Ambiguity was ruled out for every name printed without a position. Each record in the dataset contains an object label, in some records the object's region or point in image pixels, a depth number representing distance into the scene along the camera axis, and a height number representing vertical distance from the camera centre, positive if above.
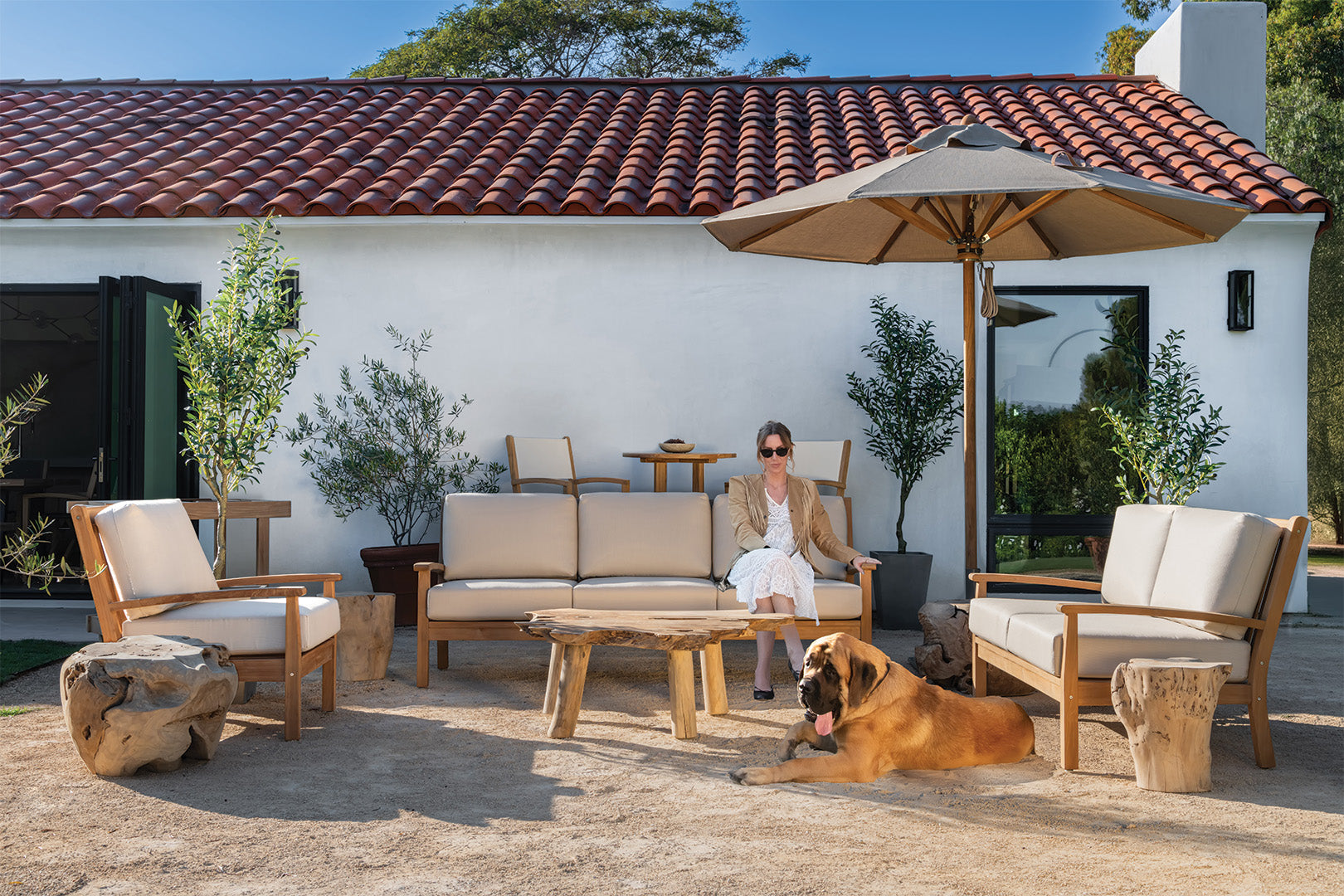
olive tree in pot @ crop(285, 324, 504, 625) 6.69 -0.02
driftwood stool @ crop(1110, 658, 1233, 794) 3.34 -0.84
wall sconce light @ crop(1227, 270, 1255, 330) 7.13 +1.09
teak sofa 4.98 -0.58
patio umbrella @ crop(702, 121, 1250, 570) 4.08 +1.11
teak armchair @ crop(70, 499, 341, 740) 4.02 -0.61
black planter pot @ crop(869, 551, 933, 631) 6.70 -0.83
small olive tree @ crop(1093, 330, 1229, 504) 6.24 +0.14
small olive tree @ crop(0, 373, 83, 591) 3.61 -0.33
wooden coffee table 3.90 -0.69
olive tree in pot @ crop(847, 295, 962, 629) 6.72 +0.26
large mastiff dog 3.45 -0.92
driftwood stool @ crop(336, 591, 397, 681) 5.04 -0.88
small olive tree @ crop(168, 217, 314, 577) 5.12 +0.41
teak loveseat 3.67 -0.62
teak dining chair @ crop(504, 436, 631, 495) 6.93 -0.05
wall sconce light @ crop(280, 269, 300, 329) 7.06 +1.11
